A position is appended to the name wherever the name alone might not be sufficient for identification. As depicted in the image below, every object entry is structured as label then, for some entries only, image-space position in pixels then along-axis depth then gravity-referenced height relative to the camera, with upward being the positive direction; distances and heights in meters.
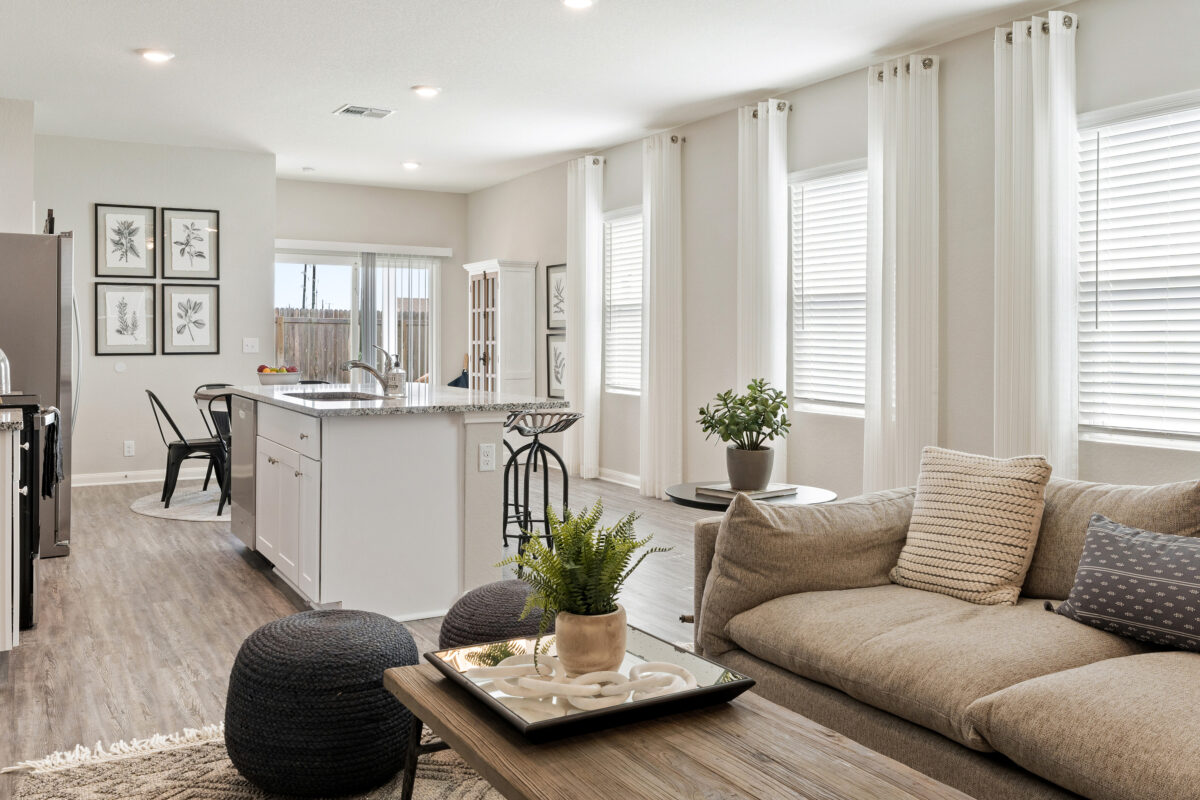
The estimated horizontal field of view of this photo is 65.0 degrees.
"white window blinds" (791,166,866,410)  5.34 +0.65
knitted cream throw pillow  2.47 -0.35
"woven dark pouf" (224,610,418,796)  2.24 -0.76
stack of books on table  3.17 -0.32
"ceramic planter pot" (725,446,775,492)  3.24 -0.23
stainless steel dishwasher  4.66 -0.34
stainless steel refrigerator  4.82 +0.39
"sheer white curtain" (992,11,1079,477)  4.16 +0.70
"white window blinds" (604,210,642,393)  7.36 +0.78
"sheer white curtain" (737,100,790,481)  5.72 +0.91
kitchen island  3.67 -0.40
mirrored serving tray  1.54 -0.52
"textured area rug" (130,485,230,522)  5.96 -0.71
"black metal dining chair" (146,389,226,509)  6.05 -0.35
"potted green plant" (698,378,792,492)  3.25 -0.12
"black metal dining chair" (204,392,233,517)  5.95 -0.25
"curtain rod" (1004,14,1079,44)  4.14 +1.67
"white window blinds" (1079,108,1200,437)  3.87 +0.53
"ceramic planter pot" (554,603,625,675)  1.71 -0.44
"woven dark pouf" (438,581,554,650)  2.62 -0.62
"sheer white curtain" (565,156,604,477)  7.64 +0.82
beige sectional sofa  1.69 -0.56
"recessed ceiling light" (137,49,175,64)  5.11 +1.89
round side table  3.11 -0.33
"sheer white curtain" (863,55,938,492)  4.78 +0.68
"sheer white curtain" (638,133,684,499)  6.71 +0.63
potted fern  1.70 -0.34
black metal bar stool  4.50 -0.14
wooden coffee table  1.37 -0.56
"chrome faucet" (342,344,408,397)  4.45 +0.10
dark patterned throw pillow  2.06 -0.42
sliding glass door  9.19 +0.91
